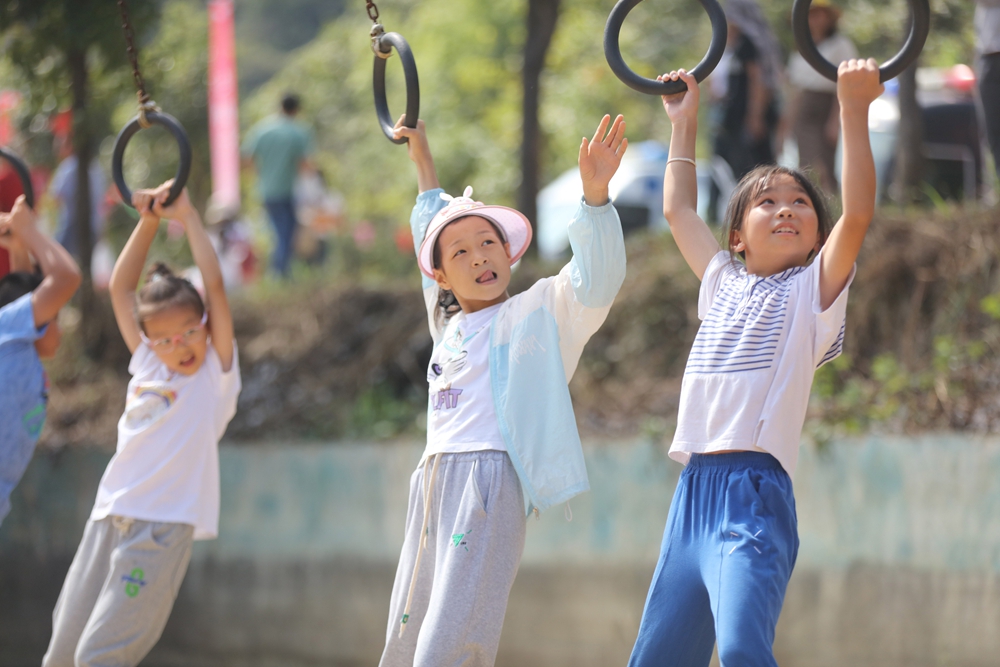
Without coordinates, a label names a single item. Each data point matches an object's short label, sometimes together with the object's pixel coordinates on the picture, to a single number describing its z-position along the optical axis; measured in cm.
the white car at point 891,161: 1537
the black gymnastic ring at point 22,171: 919
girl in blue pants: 555
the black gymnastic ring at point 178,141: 813
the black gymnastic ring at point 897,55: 605
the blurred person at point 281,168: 1877
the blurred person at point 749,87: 1386
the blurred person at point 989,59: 914
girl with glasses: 770
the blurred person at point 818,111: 1399
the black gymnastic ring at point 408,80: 708
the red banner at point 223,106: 2911
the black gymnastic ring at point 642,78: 641
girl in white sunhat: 614
